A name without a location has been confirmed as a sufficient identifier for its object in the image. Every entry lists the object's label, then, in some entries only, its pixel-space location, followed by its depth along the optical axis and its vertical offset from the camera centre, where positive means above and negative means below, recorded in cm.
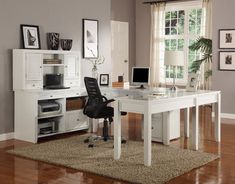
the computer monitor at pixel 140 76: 653 -5
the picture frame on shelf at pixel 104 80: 718 -13
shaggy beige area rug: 435 -104
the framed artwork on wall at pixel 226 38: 795 +67
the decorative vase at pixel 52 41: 668 +52
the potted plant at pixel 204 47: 881 +56
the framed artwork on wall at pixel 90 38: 748 +64
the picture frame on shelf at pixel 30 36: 634 +57
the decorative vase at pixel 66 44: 685 +48
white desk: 461 -40
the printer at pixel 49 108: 606 -53
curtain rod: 1050 +184
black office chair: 562 -44
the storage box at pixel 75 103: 652 -50
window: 1020 +108
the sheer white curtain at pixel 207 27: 976 +109
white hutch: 600 -32
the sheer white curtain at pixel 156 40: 1067 +86
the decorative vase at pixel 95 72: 736 +1
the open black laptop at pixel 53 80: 654 -12
